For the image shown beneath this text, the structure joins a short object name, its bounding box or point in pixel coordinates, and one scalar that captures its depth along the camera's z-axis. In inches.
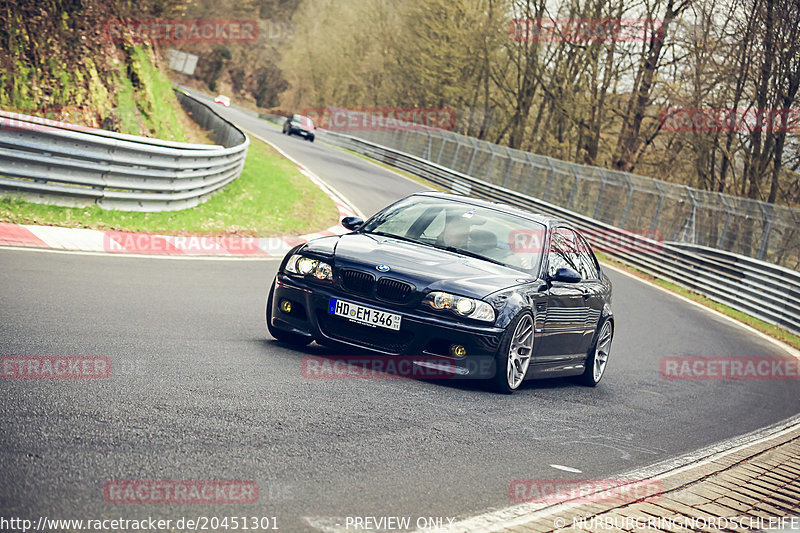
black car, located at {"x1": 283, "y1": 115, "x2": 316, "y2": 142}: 2225.6
